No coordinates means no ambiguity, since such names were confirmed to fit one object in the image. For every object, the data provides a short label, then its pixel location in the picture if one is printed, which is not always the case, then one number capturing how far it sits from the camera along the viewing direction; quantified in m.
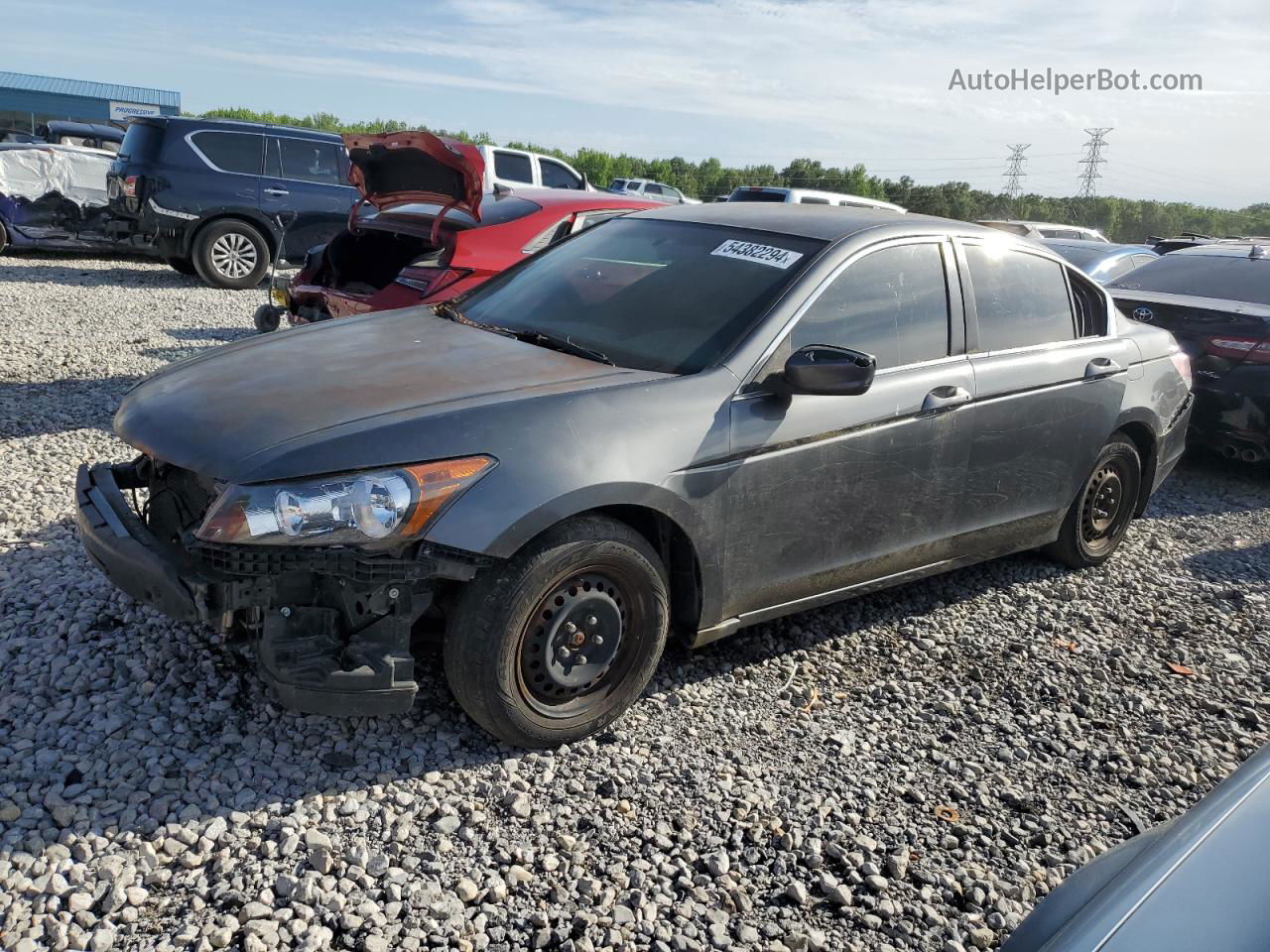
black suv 12.10
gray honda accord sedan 2.84
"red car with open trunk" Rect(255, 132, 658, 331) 6.17
